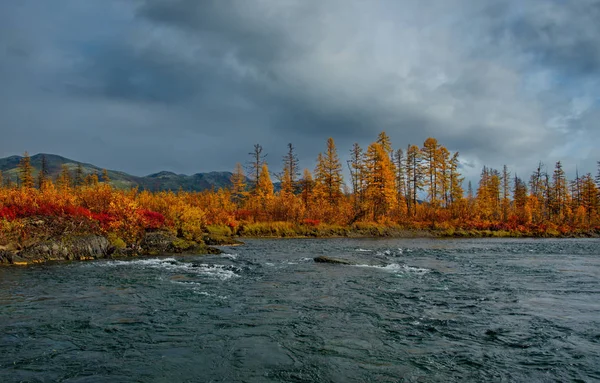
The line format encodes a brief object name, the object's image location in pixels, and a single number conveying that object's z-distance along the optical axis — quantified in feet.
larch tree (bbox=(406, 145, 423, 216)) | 206.83
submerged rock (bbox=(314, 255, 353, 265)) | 59.26
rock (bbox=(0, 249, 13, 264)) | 52.47
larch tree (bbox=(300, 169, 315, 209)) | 202.24
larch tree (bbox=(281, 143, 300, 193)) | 219.20
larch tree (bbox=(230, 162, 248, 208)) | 234.31
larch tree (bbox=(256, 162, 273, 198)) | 203.01
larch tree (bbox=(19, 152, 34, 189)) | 201.46
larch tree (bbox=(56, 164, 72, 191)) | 234.81
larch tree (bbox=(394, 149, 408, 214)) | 228.94
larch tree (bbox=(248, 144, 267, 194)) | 190.60
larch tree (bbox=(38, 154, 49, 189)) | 249.75
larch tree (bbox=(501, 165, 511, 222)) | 263.70
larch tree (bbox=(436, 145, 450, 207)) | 198.80
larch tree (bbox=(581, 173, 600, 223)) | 241.35
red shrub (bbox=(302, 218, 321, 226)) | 138.62
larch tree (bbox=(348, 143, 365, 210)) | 193.44
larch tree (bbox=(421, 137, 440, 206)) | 198.03
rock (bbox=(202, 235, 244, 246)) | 88.48
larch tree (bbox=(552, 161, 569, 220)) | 252.21
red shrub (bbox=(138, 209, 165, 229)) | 76.23
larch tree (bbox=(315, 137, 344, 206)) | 196.75
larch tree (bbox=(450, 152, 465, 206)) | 200.03
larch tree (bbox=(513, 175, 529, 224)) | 254.31
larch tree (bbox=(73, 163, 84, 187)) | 279.49
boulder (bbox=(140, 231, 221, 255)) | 69.82
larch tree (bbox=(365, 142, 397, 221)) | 170.91
